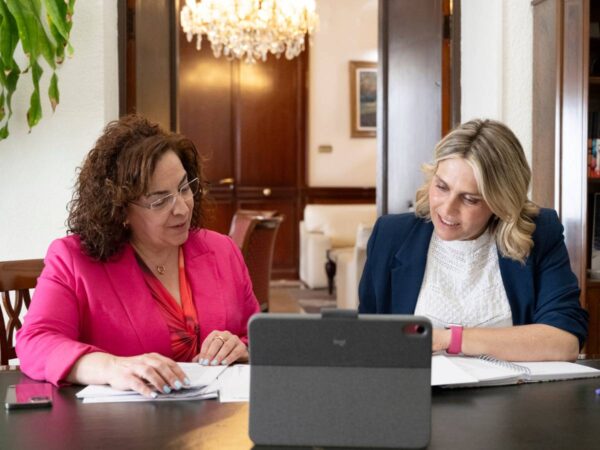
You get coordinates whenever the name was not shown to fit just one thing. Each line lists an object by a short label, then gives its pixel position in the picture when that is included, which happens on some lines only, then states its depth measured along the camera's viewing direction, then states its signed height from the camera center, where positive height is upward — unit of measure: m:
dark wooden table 1.27 -0.43
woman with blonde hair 2.07 -0.24
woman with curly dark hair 1.86 -0.26
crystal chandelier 7.56 +1.31
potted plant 2.96 +0.45
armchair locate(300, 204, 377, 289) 8.61 -0.73
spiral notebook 1.59 -0.43
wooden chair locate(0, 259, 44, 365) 2.15 -0.32
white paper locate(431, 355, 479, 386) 1.56 -0.41
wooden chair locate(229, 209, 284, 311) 4.65 -0.47
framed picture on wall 9.61 +0.73
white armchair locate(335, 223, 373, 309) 6.32 -0.91
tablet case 1.19 -0.32
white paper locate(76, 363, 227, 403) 1.52 -0.43
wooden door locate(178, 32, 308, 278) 9.35 +0.39
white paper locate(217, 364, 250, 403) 1.53 -0.43
